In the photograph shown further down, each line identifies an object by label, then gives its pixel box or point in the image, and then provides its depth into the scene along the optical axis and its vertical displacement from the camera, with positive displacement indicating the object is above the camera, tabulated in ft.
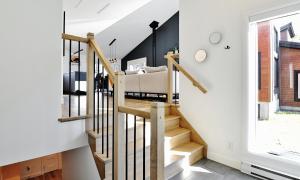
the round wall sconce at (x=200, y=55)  9.32 +1.86
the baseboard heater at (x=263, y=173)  6.91 -3.37
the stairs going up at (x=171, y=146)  6.61 -2.58
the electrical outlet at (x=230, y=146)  8.41 -2.64
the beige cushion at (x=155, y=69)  13.28 +1.67
